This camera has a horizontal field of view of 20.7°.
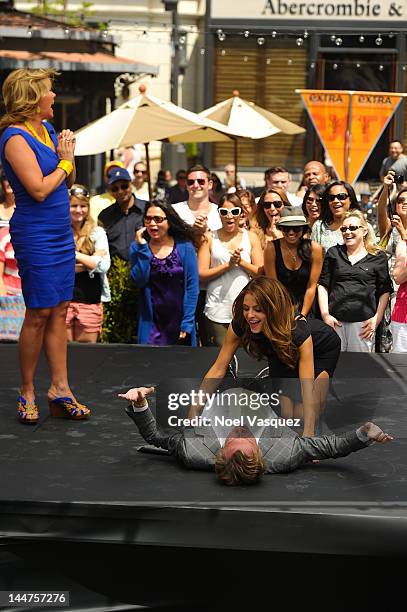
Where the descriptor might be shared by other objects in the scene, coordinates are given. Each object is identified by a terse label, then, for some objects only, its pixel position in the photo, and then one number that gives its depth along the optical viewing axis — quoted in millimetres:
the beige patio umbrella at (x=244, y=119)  10258
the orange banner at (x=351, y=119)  10188
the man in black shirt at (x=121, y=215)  7961
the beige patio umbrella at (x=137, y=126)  8867
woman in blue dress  4840
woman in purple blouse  6898
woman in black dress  4570
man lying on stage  4348
